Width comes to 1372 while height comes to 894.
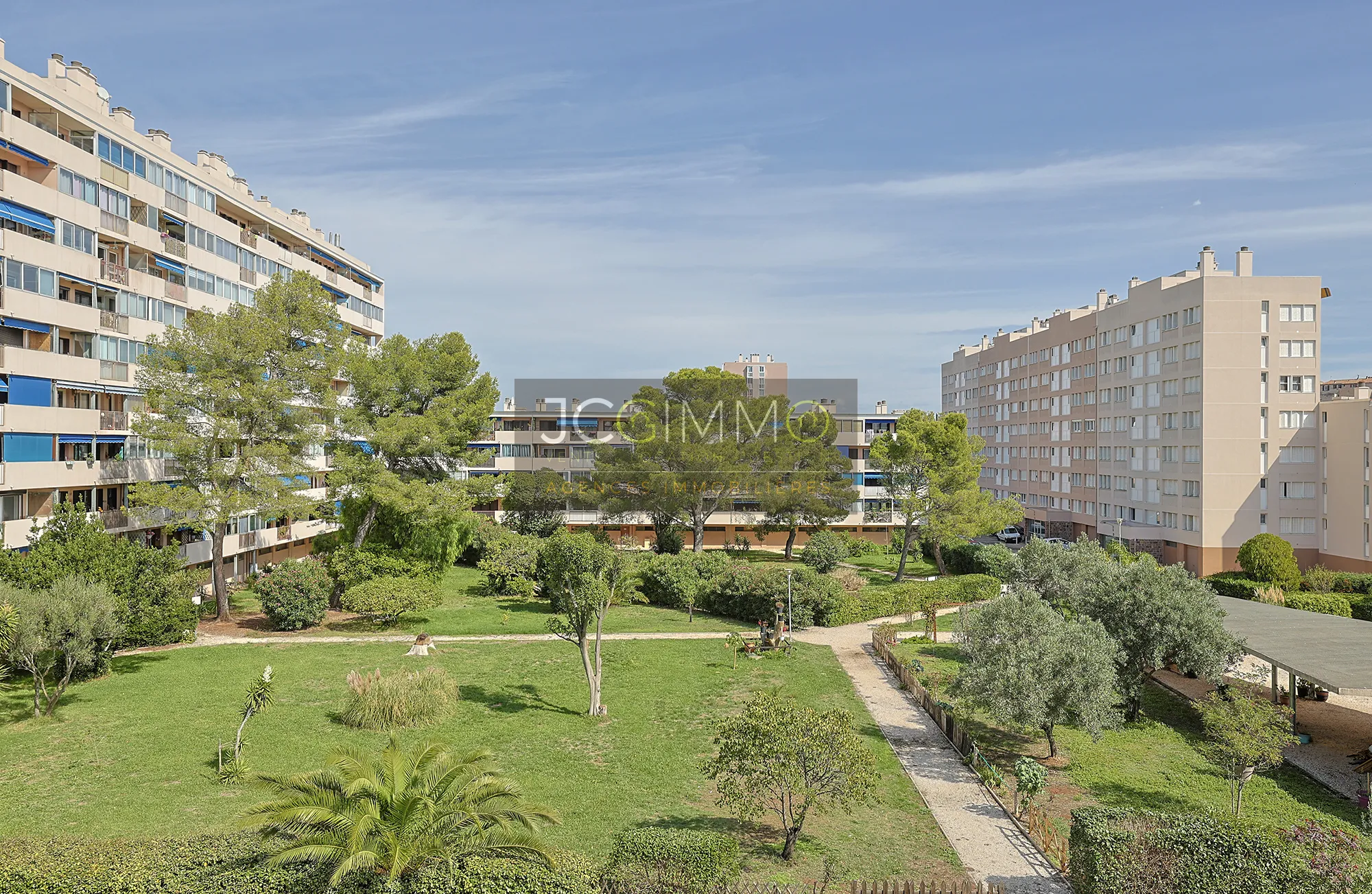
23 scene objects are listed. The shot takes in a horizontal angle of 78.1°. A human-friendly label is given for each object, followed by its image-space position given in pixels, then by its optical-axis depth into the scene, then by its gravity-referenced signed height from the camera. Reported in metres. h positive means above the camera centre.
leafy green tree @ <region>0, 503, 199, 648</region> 24.91 -4.27
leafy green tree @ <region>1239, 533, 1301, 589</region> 46.50 -6.46
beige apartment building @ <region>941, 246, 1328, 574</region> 54.59 +2.11
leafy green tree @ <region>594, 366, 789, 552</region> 56.12 -0.81
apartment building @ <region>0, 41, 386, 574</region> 30.73 +6.73
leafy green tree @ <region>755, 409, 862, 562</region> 57.62 -2.99
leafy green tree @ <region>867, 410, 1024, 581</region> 50.97 -2.34
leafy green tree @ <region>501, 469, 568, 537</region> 60.00 -4.57
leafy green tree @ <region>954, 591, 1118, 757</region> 20.91 -5.82
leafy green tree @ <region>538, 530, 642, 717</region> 24.14 -4.27
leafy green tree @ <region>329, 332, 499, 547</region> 40.97 +0.85
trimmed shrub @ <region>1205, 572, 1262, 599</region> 45.12 -7.66
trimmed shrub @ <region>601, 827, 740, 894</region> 12.77 -6.49
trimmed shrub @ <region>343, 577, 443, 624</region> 35.09 -6.79
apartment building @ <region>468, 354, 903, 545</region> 71.62 -0.04
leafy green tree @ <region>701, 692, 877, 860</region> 15.88 -6.08
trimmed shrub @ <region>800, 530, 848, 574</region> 51.66 -6.90
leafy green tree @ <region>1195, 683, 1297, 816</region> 18.75 -6.59
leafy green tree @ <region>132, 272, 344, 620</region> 33.91 +1.10
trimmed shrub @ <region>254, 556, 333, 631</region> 34.94 -6.67
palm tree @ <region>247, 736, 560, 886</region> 11.95 -5.61
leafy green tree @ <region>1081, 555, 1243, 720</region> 25.56 -5.57
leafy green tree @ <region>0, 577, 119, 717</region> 21.16 -5.08
